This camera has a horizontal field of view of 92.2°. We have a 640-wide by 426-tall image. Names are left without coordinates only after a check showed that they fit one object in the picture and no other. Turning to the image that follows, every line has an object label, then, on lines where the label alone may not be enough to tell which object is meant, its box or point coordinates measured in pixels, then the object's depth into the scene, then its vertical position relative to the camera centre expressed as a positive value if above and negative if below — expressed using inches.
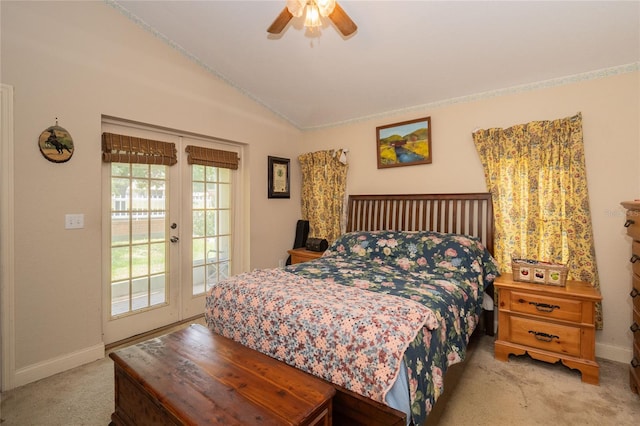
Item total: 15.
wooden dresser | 76.9 -17.9
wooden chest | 48.8 -31.3
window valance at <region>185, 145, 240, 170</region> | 130.3 +25.0
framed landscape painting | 133.6 +31.3
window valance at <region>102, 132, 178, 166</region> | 106.2 +23.2
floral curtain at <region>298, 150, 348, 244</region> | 159.2 +12.2
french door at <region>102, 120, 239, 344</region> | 111.7 -9.5
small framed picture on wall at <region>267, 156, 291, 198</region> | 159.2 +18.8
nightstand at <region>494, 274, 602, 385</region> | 85.9 -32.9
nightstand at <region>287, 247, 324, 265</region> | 146.5 -20.3
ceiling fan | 66.7 +46.1
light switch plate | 95.4 -2.4
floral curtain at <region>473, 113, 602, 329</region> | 99.8 +6.6
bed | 55.1 -21.6
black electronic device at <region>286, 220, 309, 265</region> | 168.9 -11.7
